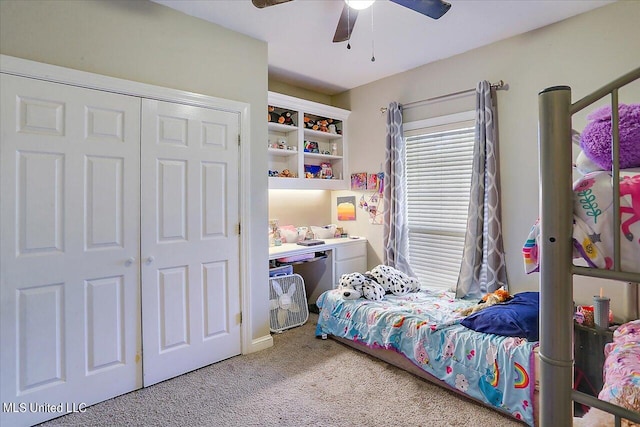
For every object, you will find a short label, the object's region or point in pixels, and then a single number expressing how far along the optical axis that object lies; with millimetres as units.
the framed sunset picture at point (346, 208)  4332
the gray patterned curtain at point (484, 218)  3018
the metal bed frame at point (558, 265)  801
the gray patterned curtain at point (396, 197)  3709
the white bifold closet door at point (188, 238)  2416
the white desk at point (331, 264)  3812
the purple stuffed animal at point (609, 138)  837
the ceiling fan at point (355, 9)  1972
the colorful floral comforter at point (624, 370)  1103
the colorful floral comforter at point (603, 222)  777
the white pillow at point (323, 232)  4168
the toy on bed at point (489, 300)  2637
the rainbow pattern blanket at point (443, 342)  1975
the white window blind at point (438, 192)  3369
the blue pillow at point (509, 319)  2141
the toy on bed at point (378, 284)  3121
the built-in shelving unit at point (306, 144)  3793
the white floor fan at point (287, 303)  3389
